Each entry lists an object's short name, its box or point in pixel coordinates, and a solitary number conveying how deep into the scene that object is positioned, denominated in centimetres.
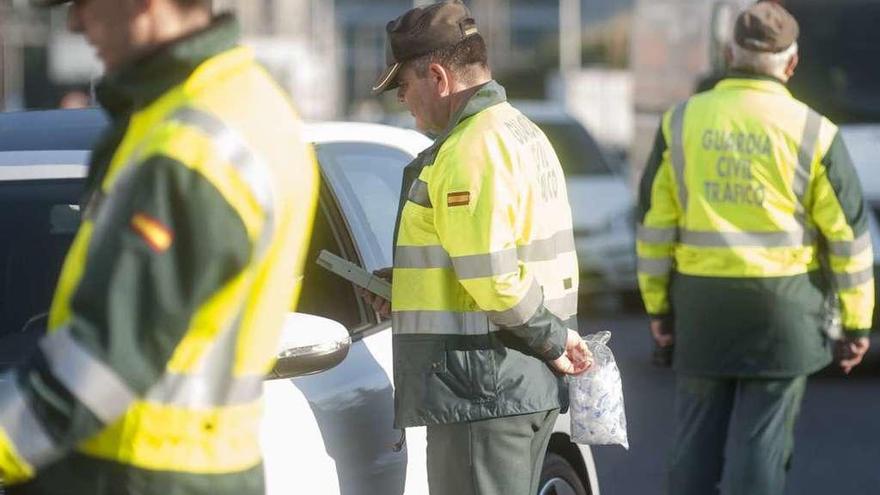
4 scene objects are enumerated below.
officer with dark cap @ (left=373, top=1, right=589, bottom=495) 840
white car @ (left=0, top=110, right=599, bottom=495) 780
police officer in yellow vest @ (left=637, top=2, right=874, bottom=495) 1124
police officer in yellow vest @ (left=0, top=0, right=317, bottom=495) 489
